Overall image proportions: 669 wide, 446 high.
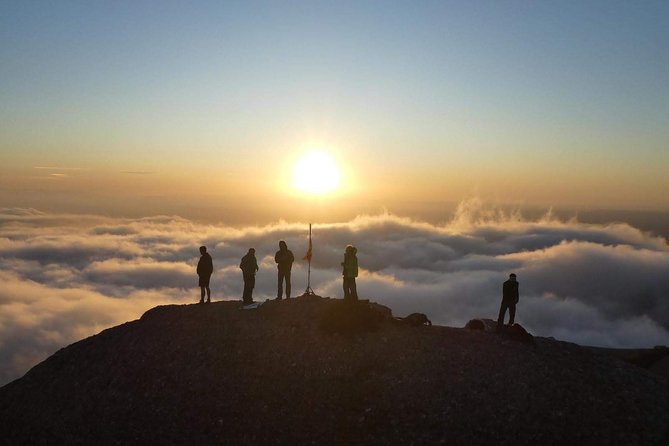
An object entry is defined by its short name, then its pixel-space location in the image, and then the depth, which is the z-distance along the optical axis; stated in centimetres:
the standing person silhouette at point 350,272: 2025
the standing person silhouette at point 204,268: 2239
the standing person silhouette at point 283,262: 2200
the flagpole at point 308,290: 2280
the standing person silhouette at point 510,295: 1953
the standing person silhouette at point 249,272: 2222
